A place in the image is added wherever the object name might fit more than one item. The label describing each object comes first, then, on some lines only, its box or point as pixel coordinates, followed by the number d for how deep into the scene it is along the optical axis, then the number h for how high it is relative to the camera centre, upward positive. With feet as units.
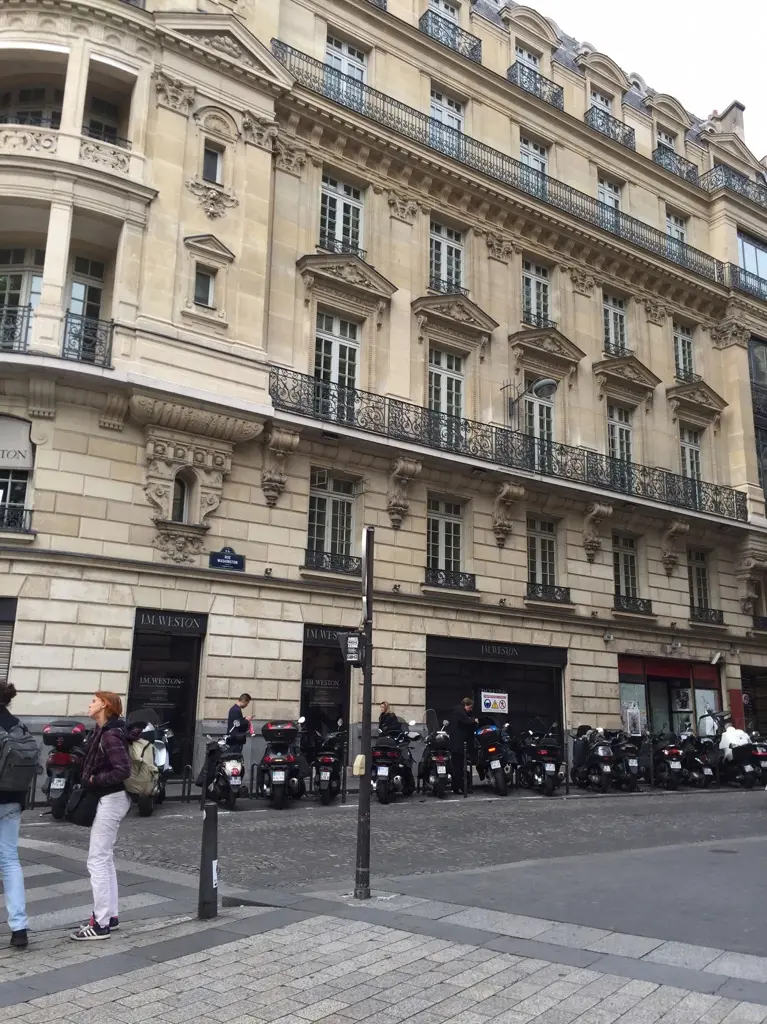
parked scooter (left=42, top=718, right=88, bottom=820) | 39.29 -2.67
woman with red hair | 20.31 -2.38
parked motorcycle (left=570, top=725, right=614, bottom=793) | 58.95 -3.60
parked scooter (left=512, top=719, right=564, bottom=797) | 54.49 -3.44
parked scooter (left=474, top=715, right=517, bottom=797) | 53.01 -2.97
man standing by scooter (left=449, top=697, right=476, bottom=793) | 53.21 -1.83
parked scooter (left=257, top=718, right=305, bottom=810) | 44.42 -3.23
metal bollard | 21.59 -4.31
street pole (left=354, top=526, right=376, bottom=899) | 23.88 -3.00
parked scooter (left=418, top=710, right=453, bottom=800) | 50.29 -3.31
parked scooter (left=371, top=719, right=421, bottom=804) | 47.60 -3.50
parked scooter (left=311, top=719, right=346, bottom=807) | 46.11 -3.30
